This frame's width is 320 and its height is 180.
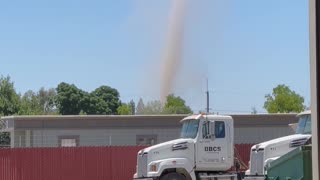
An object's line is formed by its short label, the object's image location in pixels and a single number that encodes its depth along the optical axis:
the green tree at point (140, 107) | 111.38
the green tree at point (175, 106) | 91.29
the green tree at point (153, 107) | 104.14
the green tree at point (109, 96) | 106.91
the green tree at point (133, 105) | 117.31
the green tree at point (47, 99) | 107.61
